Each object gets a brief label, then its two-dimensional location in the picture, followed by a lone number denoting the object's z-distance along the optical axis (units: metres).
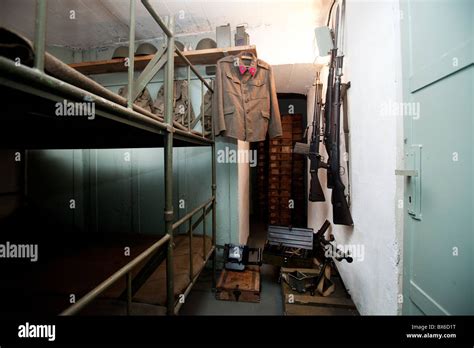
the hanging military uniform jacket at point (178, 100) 2.85
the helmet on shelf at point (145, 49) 2.83
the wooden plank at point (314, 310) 1.84
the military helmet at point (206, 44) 2.75
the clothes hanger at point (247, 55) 2.34
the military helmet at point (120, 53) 2.85
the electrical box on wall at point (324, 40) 2.30
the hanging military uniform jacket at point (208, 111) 2.73
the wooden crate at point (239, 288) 2.23
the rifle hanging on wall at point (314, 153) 2.54
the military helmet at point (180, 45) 2.84
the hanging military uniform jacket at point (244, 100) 2.25
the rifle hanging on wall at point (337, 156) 2.11
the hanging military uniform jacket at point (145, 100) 3.00
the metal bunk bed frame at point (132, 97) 0.56
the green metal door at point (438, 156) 0.89
